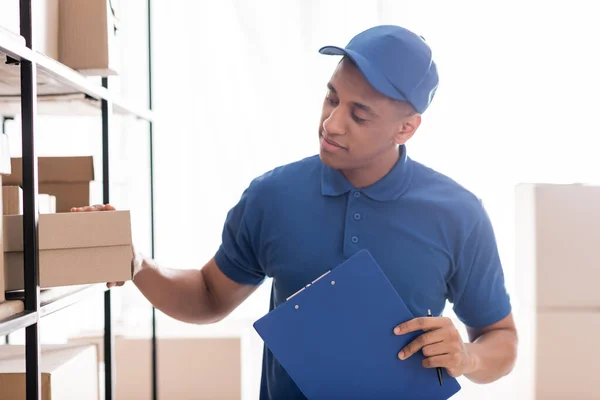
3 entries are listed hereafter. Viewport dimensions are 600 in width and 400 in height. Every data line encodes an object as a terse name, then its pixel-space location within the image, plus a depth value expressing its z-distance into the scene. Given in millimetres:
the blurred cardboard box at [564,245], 2434
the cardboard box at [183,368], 2490
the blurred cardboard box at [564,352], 2447
